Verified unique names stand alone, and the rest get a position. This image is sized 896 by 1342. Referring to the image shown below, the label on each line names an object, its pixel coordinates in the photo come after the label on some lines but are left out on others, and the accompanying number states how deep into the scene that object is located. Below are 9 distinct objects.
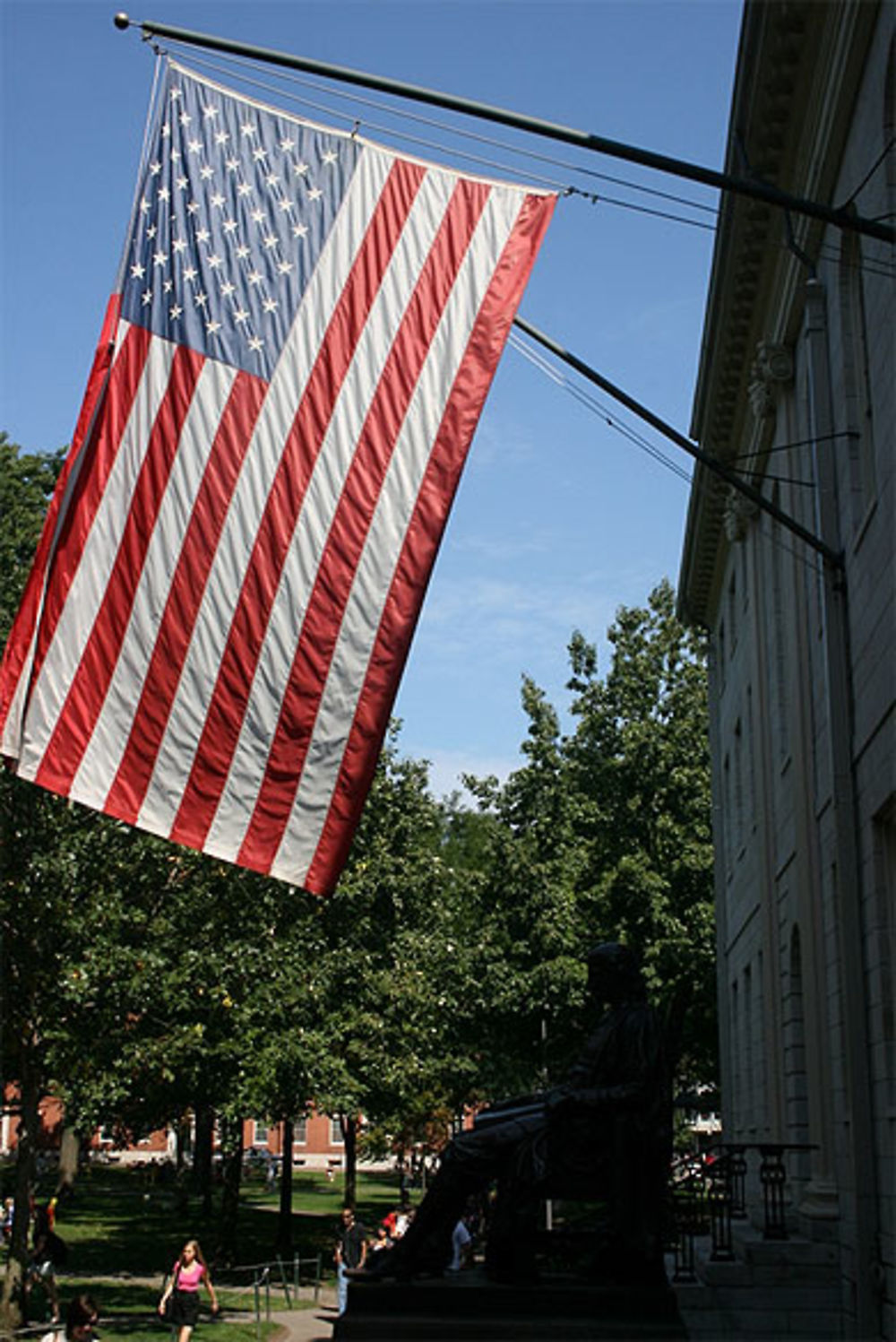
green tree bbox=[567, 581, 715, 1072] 42.06
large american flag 10.58
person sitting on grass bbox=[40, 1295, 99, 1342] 17.70
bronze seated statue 10.82
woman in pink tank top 21.09
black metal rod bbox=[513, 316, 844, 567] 12.41
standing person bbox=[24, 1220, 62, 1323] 24.25
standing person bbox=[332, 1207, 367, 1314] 26.20
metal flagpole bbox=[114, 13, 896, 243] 8.80
